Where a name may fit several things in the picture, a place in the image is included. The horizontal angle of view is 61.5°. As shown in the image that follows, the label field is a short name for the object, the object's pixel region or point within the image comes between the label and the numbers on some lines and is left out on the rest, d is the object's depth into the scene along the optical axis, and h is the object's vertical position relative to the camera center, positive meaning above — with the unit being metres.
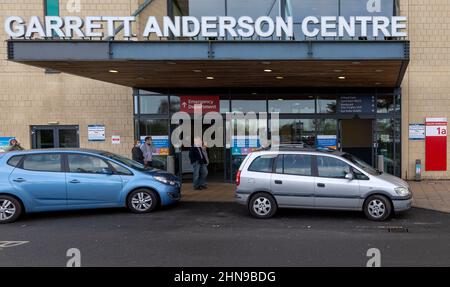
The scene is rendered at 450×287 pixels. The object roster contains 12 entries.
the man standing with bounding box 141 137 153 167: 12.00 -0.39
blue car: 8.02 -0.97
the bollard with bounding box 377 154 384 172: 13.19 -0.97
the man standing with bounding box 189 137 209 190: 12.26 -0.82
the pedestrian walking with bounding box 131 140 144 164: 11.61 -0.49
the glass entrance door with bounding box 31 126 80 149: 14.17 +0.10
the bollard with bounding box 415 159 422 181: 13.20 -1.27
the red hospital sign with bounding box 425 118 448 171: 13.41 -0.39
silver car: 7.71 -1.03
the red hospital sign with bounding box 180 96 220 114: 13.87 +1.25
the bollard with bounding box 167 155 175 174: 13.46 -0.94
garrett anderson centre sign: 9.05 +2.67
